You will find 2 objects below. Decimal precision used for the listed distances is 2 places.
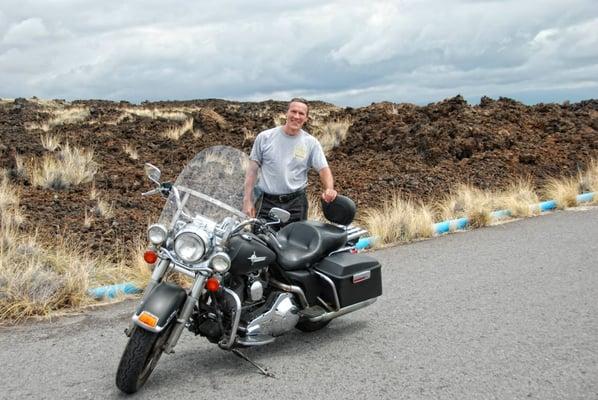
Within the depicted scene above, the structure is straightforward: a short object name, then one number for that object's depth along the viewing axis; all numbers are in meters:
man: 7.03
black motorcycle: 4.82
